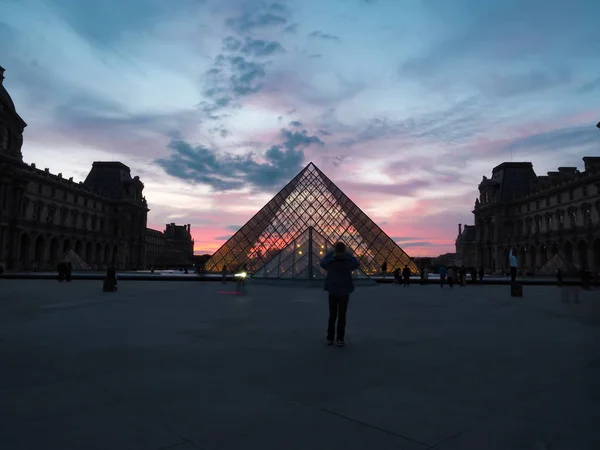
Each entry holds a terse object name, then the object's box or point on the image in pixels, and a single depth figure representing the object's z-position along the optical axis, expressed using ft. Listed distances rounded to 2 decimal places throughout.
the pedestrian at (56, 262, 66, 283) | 71.69
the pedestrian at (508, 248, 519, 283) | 51.65
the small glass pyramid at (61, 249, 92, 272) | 147.45
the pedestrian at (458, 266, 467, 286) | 74.00
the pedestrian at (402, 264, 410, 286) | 68.56
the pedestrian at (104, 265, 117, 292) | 47.24
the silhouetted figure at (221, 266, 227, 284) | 67.42
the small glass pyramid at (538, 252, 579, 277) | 132.09
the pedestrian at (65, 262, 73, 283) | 71.92
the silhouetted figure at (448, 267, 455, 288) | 67.22
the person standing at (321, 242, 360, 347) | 15.91
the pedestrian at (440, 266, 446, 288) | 65.67
